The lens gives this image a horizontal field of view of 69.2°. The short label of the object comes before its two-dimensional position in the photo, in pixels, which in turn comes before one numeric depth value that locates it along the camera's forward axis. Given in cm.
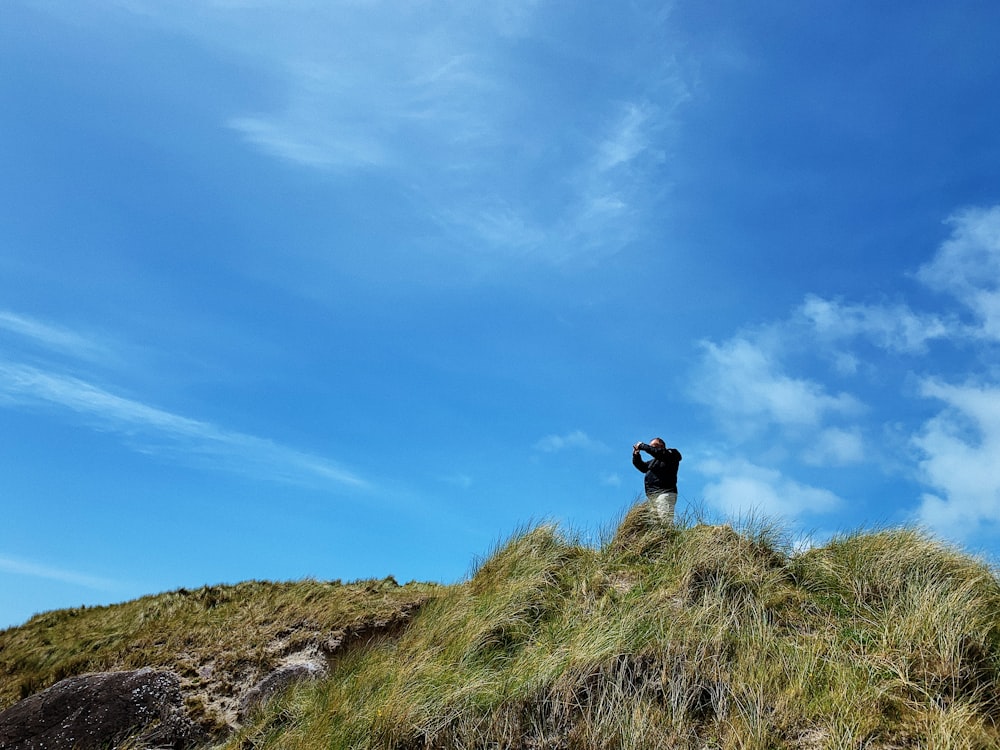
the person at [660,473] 1147
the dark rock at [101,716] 837
